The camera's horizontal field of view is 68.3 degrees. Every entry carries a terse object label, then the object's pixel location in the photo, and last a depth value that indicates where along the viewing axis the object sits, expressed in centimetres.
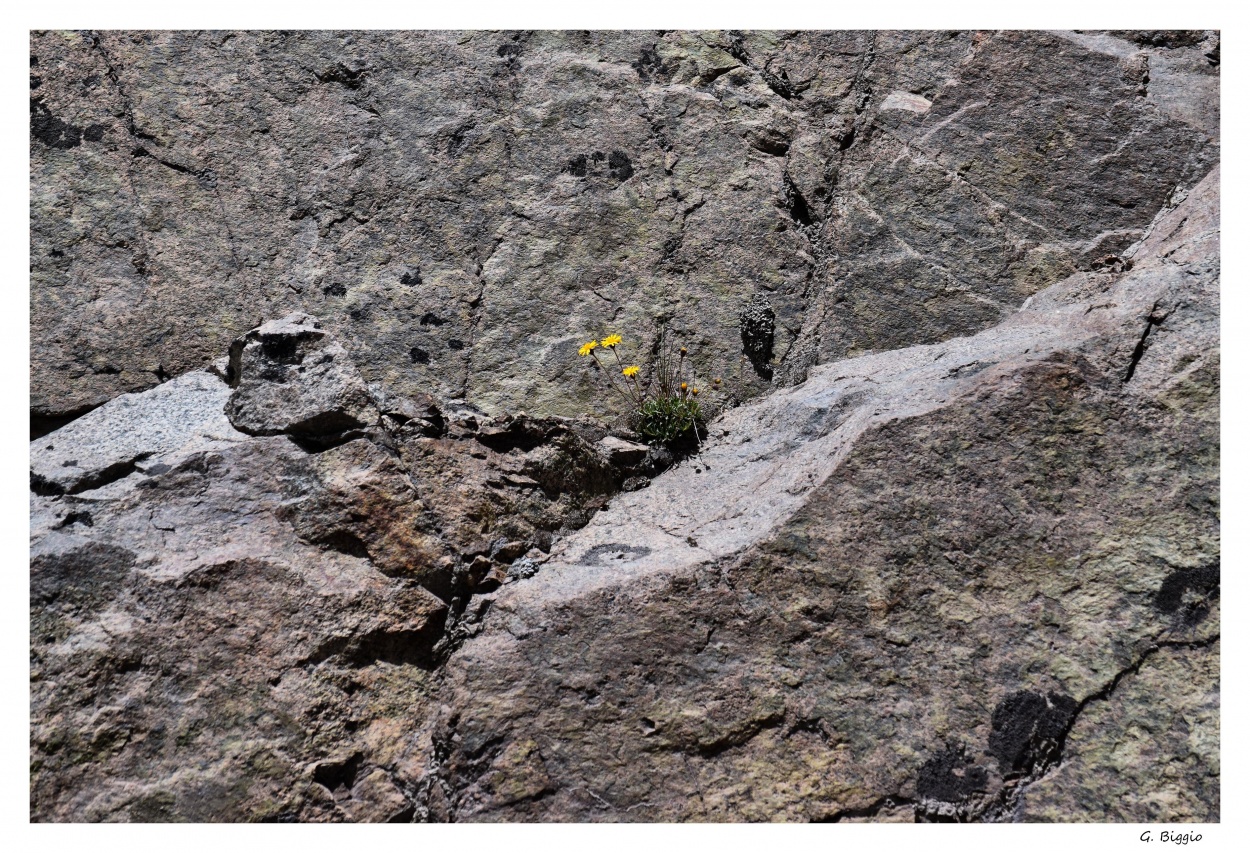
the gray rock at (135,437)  371
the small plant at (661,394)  435
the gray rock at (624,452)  429
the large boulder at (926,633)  313
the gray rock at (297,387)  382
